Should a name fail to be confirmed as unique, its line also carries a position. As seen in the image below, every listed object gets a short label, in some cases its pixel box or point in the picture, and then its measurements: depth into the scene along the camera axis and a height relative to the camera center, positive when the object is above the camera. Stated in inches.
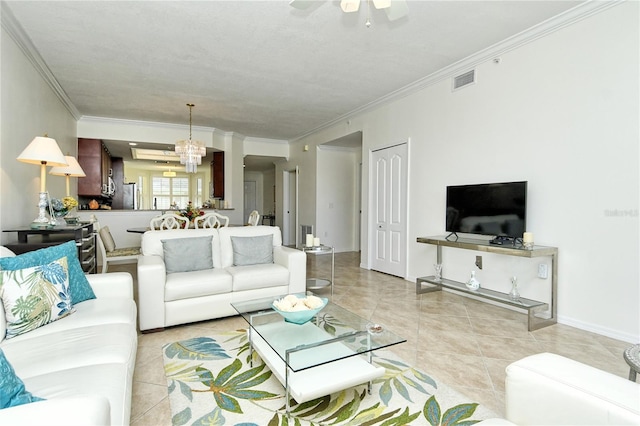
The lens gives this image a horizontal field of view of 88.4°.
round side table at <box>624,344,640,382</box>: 54.1 -25.5
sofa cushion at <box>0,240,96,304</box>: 79.6 -13.9
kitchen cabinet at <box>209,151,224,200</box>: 290.8 +29.5
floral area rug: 68.6 -43.8
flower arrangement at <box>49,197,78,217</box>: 135.6 +0.2
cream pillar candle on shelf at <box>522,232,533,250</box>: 120.0 -11.4
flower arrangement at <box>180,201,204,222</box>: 195.5 -3.7
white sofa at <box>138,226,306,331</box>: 114.4 -27.9
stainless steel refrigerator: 372.2 +13.2
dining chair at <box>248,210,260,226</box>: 221.2 -7.7
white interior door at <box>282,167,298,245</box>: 347.8 -1.3
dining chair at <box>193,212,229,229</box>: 186.8 -8.8
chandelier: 225.5 +38.5
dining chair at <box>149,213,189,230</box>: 170.9 -7.8
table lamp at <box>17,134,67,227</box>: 110.8 +17.0
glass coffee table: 67.6 -31.3
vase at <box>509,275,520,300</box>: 125.3 -31.6
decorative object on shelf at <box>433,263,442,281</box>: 156.5 -30.2
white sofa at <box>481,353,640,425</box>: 36.8 -22.5
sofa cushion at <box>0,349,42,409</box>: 37.0 -21.4
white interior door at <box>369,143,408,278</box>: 194.2 -1.2
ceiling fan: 89.7 +57.1
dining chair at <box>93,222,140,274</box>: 169.9 -22.8
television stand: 116.6 -34.0
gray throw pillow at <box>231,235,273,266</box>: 144.0 -19.0
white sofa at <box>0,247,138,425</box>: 33.8 -27.5
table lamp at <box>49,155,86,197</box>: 146.1 +16.9
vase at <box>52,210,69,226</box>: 136.4 -3.5
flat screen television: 128.6 -0.1
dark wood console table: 107.1 -12.0
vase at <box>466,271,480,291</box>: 138.2 -31.8
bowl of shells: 81.3 -25.1
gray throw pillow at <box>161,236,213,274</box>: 129.6 -18.9
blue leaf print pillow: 70.9 -20.5
